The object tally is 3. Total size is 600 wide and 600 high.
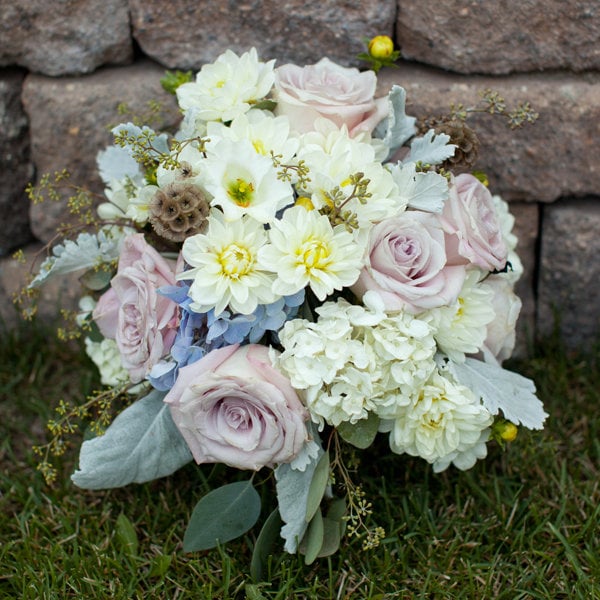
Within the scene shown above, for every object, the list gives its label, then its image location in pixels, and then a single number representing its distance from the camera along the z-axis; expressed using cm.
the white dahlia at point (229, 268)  65
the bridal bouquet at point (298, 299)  65
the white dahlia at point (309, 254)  64
